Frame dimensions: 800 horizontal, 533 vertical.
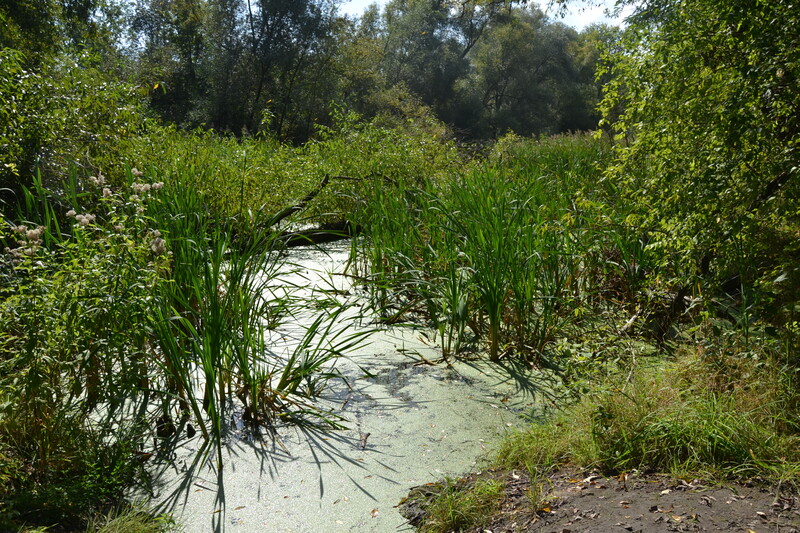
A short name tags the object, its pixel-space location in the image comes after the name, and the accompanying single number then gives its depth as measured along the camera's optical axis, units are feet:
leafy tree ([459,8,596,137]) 103.76
